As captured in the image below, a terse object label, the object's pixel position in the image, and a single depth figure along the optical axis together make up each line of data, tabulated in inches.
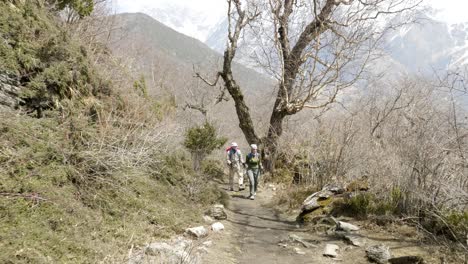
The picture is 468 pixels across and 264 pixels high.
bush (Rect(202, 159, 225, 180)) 582.4
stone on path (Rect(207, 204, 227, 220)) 320.2
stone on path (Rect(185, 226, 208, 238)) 253.0
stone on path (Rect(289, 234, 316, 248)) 269.0
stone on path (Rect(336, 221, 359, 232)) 280.4
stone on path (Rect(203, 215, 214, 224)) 302.7
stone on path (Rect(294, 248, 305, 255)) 255.4
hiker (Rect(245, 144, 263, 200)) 447.8
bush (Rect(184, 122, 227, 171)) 498.3
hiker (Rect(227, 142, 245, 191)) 490.6
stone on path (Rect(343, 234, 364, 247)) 252.8
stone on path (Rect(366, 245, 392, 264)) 219.1
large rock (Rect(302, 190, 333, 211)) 337.7
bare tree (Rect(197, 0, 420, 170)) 486.0
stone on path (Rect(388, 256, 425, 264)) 205.9
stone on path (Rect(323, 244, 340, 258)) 244.2
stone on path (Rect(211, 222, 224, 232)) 284.2
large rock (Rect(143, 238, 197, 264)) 169.6
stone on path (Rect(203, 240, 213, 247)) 242.8
